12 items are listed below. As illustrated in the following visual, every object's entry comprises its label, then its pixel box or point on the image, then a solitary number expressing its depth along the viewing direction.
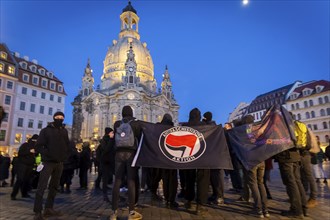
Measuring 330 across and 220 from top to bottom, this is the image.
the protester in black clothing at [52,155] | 6.25
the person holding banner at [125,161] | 5.82
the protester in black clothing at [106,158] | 8.09
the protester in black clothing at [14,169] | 11.64
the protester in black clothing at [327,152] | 10.91
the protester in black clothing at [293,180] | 6.14
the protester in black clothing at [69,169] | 10.73
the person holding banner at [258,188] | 6.18
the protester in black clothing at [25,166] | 8.90
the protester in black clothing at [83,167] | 12.15
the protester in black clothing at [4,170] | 13.61
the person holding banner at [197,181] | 6.37
